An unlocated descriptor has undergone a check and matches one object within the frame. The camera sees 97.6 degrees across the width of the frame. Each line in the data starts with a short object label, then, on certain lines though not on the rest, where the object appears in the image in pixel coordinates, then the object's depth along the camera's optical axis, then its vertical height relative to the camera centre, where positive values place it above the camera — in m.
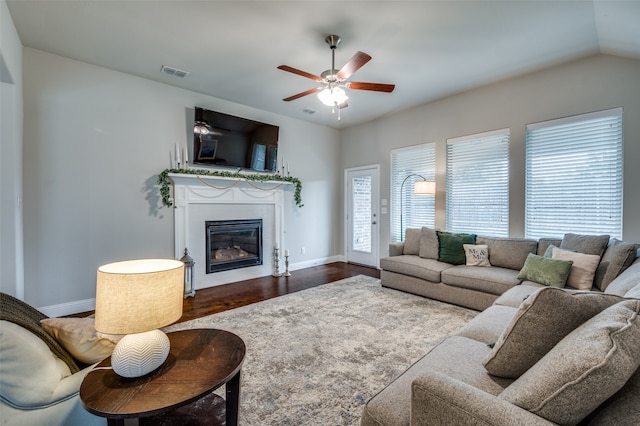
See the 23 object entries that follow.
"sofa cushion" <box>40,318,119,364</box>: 1.28 -0.60
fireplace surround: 4.16 +0.00
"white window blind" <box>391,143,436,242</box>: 4.88 +0.37
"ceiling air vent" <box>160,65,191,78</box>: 3.58 +1.80
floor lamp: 4.43 +0.33
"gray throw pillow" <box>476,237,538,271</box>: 3.48 -0.55
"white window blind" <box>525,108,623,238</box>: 3.23 +0.40
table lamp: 1.08 -0.41
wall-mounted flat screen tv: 4.21 +1.10
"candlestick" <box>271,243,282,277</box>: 5.13 -1.00
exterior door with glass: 5.75 -0.12
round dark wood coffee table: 1.00 -0.71
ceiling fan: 2.79 +1.28
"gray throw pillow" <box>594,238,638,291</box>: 2.56 -0.51
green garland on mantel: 3.96 +0.52
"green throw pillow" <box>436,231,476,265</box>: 3.88 -0.56
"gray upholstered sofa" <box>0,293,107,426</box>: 0.96 -0.64
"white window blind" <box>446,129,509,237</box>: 4.09 +0.37
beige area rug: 1.80 -1.24
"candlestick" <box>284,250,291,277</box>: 5.16 -1.03
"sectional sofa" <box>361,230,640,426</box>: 0.78 -0.56
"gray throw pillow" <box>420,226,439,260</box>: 4.15 -0.54
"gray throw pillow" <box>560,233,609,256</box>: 2.88 -0.38
